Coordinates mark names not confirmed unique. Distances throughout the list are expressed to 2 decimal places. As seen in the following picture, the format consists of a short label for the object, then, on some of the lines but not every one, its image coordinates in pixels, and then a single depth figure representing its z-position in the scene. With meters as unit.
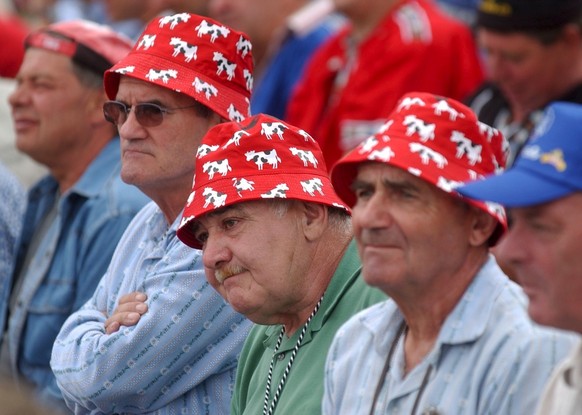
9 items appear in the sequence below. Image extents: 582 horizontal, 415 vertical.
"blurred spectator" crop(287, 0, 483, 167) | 14.63
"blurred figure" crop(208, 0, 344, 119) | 17.84
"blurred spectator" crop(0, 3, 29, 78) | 17.89
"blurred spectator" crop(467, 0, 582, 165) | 11.20
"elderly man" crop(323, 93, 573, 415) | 6.38
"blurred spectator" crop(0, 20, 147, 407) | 11.15
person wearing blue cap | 5.83
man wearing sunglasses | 8.71
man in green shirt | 7.95
